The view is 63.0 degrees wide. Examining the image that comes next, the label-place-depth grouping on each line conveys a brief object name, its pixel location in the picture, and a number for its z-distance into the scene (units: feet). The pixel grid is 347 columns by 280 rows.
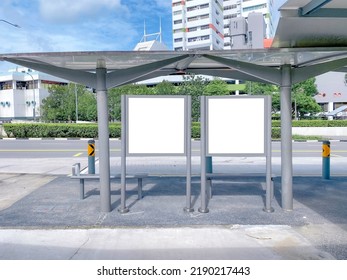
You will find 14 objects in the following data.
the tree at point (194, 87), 84.84
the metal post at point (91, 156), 25.26
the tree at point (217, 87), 136.37
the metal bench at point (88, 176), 19.02
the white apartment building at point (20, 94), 202.90
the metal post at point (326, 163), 24.80
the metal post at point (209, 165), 23.99
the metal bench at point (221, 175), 19.53
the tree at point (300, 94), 112.33
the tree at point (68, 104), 142.92
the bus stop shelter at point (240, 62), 14.61
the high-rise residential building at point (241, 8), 260.01
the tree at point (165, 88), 109.70
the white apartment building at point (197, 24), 258.16
